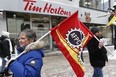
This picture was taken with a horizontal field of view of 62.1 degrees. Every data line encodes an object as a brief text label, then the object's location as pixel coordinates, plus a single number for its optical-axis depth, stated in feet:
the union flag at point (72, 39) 5.61
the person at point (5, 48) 10.27
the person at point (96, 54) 6.56
